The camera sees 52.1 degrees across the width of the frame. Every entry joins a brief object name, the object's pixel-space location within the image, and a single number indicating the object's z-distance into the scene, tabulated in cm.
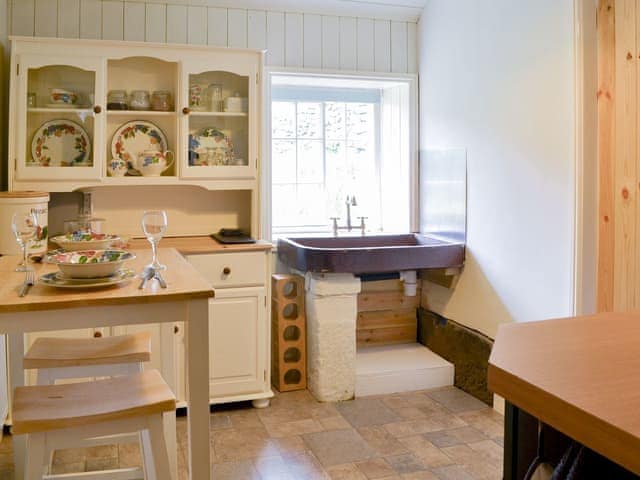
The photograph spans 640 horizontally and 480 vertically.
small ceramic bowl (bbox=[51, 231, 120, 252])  229
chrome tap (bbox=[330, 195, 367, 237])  416
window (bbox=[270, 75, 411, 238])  424
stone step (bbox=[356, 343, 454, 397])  364
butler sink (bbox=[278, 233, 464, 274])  341
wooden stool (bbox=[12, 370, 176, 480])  159
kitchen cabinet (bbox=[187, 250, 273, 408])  335
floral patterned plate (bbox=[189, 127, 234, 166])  351
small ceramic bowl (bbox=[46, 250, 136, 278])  183
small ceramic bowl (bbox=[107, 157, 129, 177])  341
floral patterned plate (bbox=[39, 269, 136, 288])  180
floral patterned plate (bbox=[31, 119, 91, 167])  329
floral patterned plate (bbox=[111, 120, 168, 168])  351
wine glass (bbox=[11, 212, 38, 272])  194
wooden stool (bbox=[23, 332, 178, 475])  208
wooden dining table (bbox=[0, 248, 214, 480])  166
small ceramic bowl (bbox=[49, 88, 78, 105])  330
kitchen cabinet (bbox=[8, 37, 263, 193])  324
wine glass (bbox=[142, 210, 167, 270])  206
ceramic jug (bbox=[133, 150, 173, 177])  345
